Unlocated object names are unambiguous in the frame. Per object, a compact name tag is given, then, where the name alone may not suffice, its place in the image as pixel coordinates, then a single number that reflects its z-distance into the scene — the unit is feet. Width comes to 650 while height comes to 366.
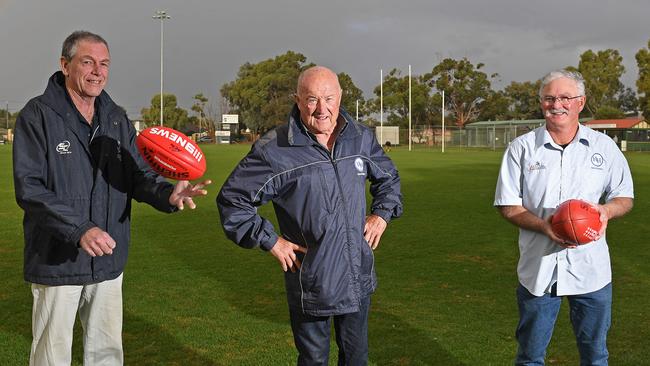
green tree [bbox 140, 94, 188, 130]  378.53
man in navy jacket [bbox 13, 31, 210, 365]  11.42
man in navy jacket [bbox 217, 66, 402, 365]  11.35
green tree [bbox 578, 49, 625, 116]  235.81
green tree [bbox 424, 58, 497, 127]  276.41
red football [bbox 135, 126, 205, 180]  13.05
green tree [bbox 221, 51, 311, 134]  315.17
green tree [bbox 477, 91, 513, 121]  283.79
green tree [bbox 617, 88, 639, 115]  300.20
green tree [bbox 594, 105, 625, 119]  224.33
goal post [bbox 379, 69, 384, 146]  247.40
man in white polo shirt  12.58
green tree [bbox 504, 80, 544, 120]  288.30
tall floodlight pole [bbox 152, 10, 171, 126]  202.39
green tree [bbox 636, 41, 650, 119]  184.96
